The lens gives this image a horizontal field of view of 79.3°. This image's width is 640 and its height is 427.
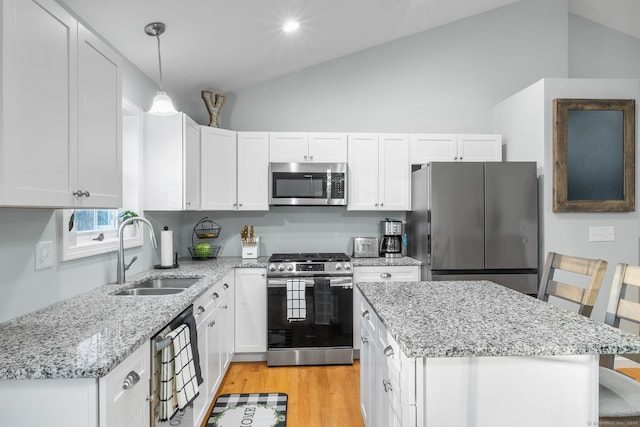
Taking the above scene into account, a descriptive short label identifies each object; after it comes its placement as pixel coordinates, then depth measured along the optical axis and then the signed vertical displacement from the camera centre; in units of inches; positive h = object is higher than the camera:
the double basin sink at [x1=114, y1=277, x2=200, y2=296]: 95.0 -18.5
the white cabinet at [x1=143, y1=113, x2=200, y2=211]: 118.6 +16.0
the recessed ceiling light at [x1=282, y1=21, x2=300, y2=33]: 117.4 +58.7
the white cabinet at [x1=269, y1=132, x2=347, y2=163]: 144.9 +25.8
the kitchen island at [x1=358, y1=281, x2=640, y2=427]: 48.6 -20.3
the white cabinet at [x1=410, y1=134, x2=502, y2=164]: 147.0 +25.8
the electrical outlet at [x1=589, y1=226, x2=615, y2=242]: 131.4 -6.5
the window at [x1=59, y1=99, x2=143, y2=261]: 82.2 -0.7
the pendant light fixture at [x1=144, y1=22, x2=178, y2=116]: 86.0 +24.8
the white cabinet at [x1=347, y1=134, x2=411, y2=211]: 145.9 +16.5
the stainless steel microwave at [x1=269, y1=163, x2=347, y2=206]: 143.4 +12.5
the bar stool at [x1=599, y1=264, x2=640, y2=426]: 56.7 -27.7
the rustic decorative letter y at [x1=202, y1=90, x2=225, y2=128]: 142.9 +41.5
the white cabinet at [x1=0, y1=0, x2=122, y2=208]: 46.4 +15.2
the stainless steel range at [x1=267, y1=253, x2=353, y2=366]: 130.0 -33.9
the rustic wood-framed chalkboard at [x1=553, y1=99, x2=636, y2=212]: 128.7 +19.0
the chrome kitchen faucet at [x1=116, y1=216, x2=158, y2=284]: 93.8 -9.1
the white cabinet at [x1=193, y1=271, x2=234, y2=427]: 89.2 -32.9
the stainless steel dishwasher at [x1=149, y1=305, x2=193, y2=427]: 60.7 -24.6
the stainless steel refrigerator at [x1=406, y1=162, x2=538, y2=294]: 127.8 -2.3
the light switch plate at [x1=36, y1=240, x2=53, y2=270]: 71.3 -7.2
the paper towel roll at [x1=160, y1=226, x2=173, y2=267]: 122.1 -10.1
